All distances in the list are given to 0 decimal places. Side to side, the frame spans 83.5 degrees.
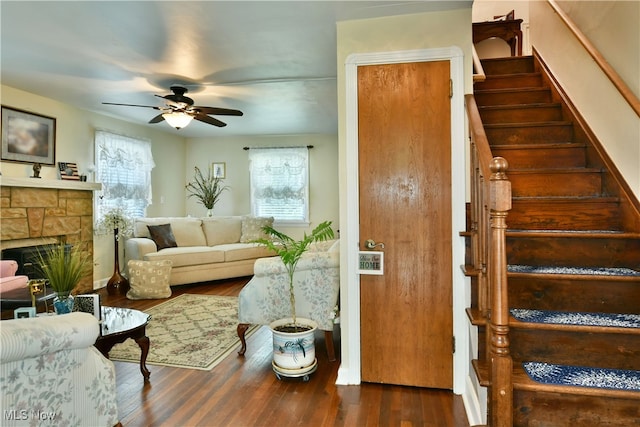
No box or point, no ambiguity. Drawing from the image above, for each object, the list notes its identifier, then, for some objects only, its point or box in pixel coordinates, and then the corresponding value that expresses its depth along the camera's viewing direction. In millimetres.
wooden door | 2367
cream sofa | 5031
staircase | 1547
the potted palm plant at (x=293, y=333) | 2492
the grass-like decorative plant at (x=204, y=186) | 6873
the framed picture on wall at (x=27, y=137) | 3969
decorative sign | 2445
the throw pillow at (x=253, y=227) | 6145
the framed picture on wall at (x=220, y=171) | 7023
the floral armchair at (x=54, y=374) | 1240
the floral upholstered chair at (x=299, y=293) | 2744
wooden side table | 4012
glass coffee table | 2307
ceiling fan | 3609
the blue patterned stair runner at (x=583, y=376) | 1513
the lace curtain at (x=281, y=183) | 6730
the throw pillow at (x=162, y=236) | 5270
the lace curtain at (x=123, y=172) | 5188
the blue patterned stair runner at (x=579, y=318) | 1659
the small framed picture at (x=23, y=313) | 1950
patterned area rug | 2842
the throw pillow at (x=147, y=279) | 4492
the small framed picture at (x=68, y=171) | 4566
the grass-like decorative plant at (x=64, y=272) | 2174
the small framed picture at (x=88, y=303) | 2506
